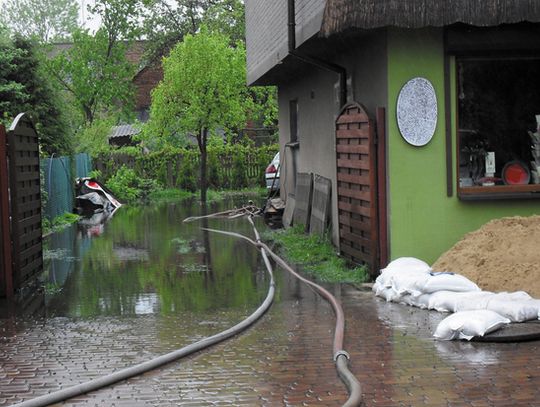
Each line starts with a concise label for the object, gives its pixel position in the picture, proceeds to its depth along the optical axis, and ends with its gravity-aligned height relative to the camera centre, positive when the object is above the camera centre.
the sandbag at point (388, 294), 10.22 -1.68
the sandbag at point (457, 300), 8.90 -1.59
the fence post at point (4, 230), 11.41 -0.86
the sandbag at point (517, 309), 8.54 -1.58
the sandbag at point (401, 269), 10.41 -1.41
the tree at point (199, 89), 28.42 +2.31
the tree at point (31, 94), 22.59 +1.89
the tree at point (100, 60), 48.16 +5.77
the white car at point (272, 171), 28.95 -0.49
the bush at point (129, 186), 32.53 -0.95
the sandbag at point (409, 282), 9.93 -1.51
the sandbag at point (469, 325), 8.06 -1.63
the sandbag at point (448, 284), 9.62 -1.48
